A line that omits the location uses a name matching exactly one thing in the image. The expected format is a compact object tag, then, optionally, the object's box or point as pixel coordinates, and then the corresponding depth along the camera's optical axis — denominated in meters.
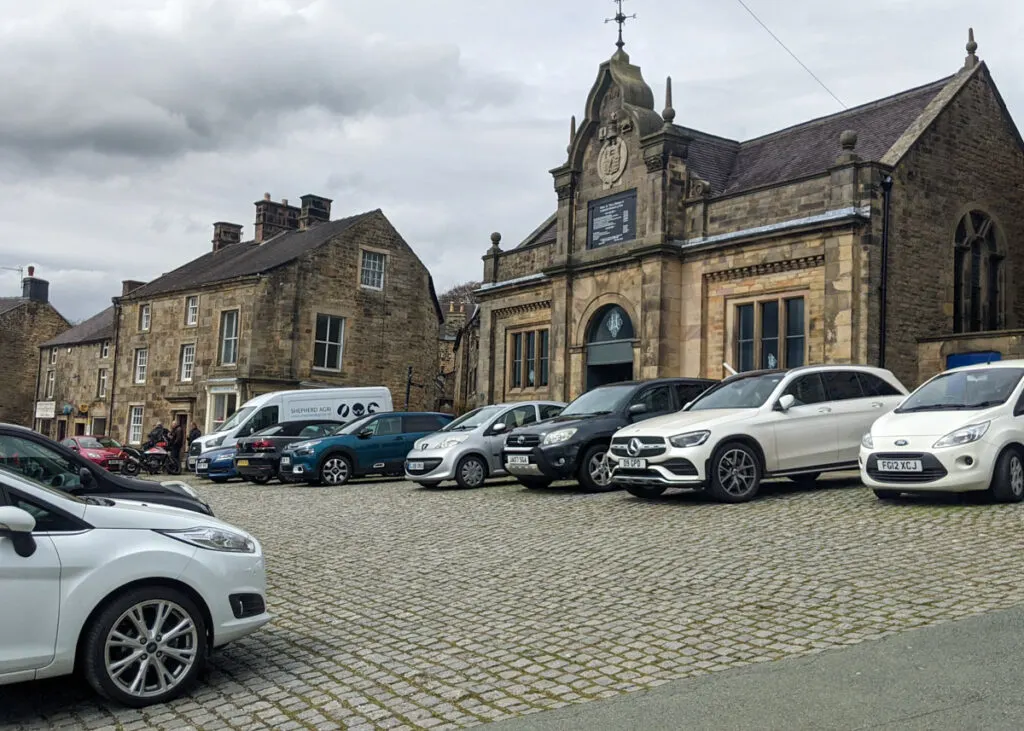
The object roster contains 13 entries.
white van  25.80
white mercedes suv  12.27
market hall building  21.12
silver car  17.22
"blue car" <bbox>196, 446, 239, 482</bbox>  23.42
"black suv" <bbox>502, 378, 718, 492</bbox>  14.61
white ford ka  10.88
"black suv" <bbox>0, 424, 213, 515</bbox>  8.76
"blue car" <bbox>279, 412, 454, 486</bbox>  19.98
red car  29.08
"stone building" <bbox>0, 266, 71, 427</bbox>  56.97
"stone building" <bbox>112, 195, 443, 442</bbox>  38.06
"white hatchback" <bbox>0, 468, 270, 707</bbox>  5.02
